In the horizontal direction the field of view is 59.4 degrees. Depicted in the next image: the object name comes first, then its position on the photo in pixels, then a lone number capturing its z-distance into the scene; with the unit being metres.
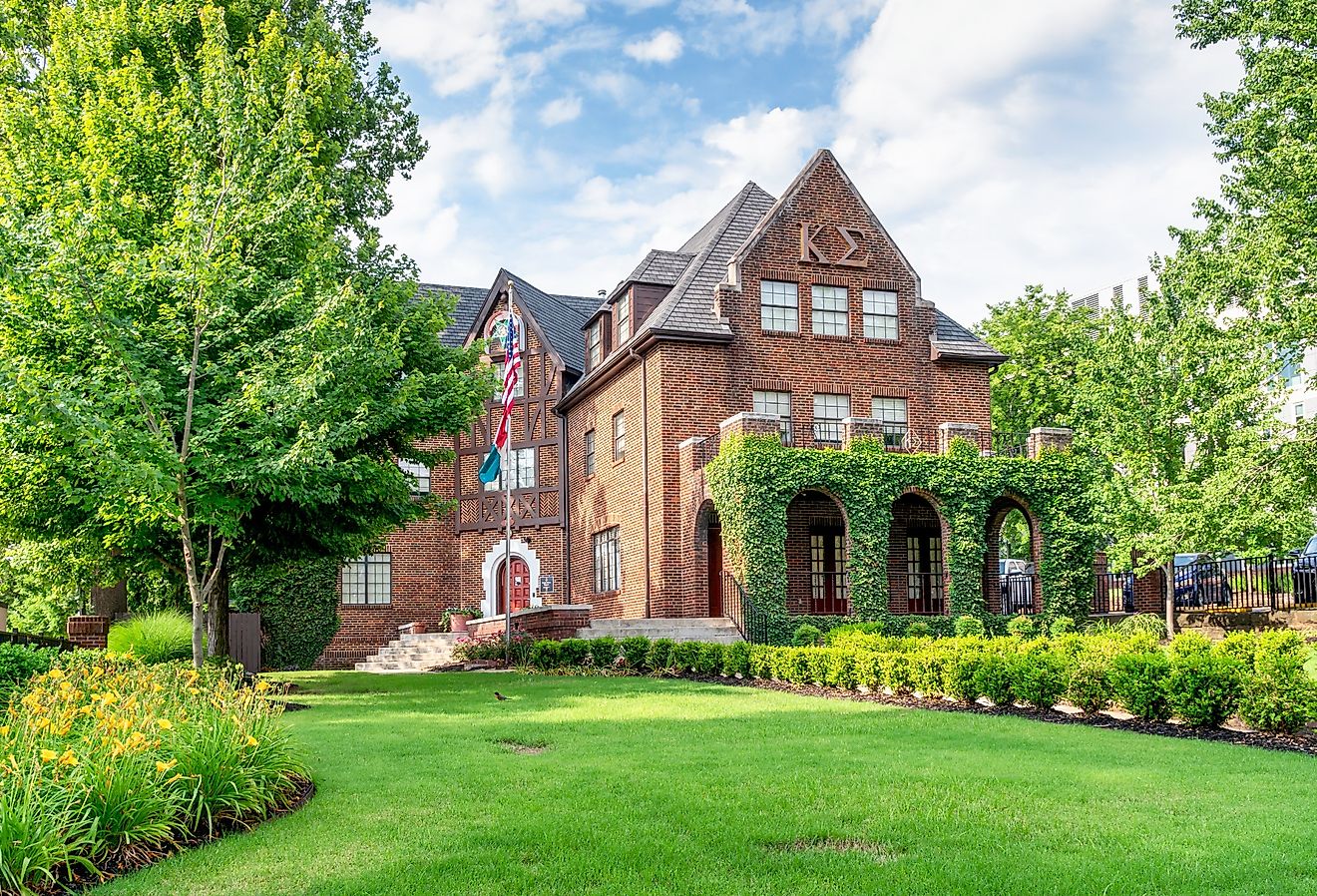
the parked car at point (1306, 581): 23.84
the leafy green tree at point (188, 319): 13.62
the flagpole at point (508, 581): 25.20
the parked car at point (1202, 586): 26.81
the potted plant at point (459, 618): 31.38
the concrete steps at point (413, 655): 29.34
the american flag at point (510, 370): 26.75
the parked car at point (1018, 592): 28.50
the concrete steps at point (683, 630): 24.00
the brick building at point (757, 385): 26.25
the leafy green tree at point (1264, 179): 23.73
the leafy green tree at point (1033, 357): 36.38
